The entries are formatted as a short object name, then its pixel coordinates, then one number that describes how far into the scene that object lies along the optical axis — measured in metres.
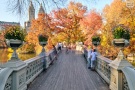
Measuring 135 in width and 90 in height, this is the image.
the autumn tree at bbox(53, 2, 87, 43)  36.01
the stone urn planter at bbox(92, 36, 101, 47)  13.70
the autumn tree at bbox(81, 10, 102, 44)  37.12
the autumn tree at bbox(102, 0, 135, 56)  24.44
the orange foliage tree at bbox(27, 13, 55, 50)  30.46
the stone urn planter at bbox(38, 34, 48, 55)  13.59
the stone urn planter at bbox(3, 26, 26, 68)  6.37
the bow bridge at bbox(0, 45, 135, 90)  5.95
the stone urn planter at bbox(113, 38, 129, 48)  6.63
